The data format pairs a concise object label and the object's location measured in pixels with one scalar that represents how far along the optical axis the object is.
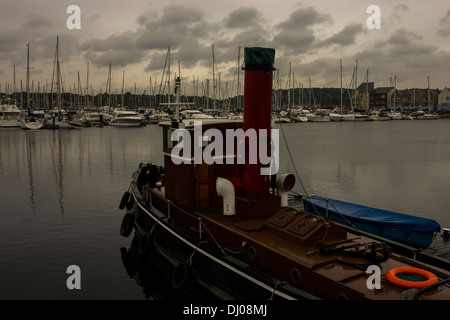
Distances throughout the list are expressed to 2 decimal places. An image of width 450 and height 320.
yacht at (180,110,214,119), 88.84
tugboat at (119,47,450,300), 7.13
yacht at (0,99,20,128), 88.69
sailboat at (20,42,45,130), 84.00
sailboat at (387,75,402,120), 142.12
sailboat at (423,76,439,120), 146.62
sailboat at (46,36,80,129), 79.54
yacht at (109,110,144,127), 93.75
